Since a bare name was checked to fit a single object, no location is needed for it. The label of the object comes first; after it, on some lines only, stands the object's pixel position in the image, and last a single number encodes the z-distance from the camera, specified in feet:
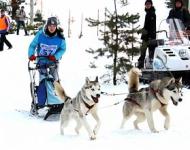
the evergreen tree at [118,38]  60.78
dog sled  42.82
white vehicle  55.45
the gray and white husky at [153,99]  34.71
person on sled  42.75
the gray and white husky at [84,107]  34.34
